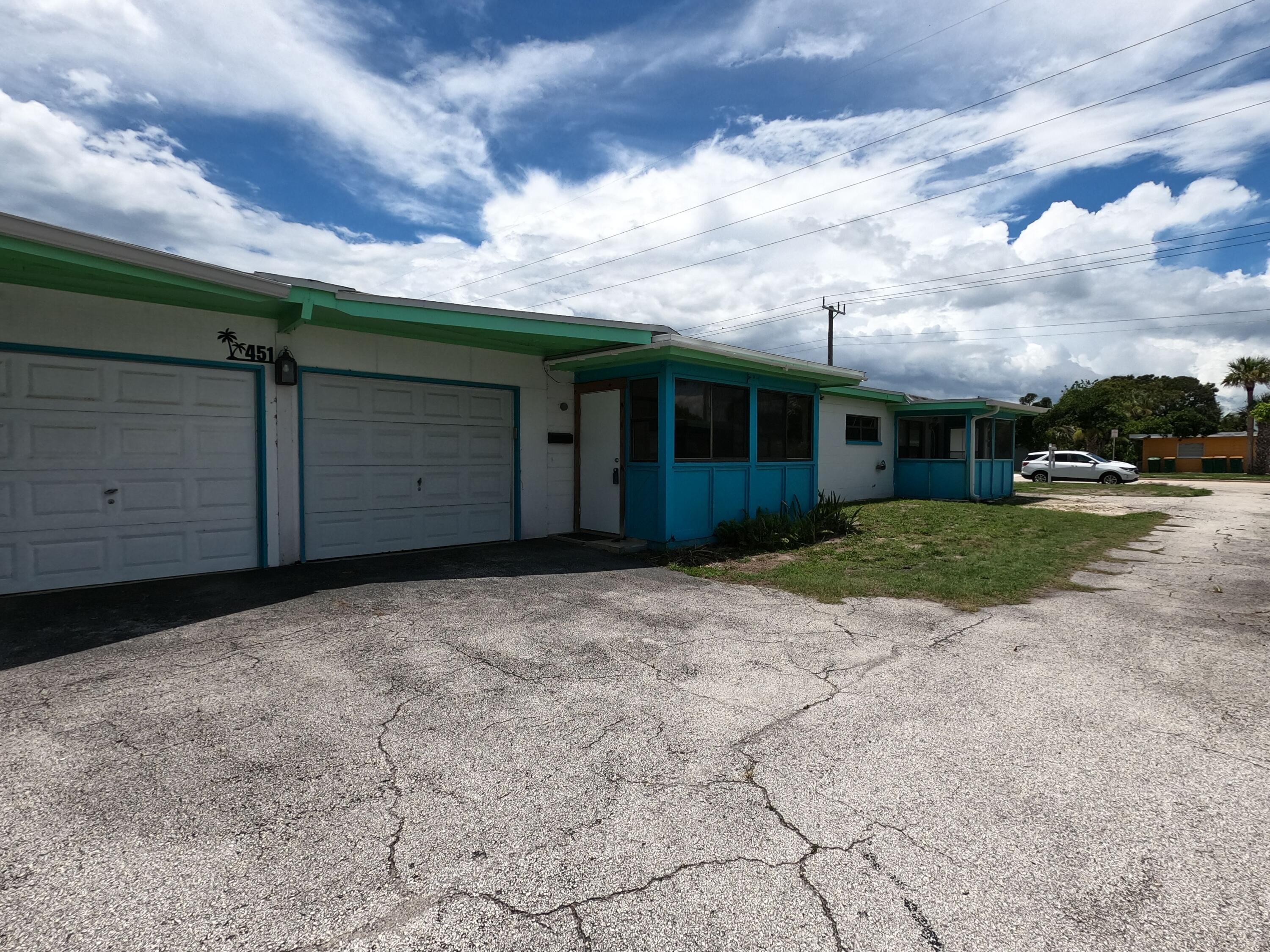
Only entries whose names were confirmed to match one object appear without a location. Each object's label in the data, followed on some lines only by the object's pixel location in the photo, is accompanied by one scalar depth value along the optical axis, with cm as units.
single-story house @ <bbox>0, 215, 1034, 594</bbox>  609
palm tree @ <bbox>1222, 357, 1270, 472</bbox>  3828
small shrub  946
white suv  2589
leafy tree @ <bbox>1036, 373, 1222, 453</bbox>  3859
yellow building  3647
